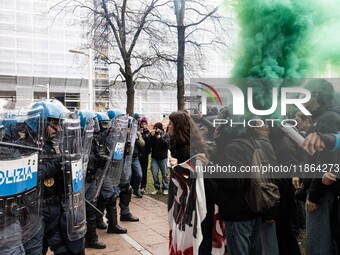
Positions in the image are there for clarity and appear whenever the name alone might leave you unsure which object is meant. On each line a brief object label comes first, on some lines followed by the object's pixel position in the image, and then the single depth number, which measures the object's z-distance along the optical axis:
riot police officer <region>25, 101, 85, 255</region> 3.04
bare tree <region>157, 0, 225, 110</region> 10.40
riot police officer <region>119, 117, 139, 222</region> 5.73
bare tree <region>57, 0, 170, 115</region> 12.38
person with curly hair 3.04
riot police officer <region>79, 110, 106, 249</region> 4.56
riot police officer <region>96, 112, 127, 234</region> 4.96
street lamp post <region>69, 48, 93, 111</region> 14.59
